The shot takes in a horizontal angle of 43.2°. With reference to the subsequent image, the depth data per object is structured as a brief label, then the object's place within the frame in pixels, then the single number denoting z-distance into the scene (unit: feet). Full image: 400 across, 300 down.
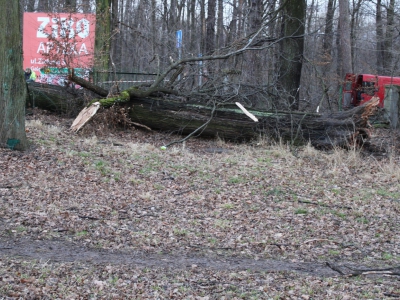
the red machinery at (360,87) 65.41
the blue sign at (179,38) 48.75
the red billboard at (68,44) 46.88
